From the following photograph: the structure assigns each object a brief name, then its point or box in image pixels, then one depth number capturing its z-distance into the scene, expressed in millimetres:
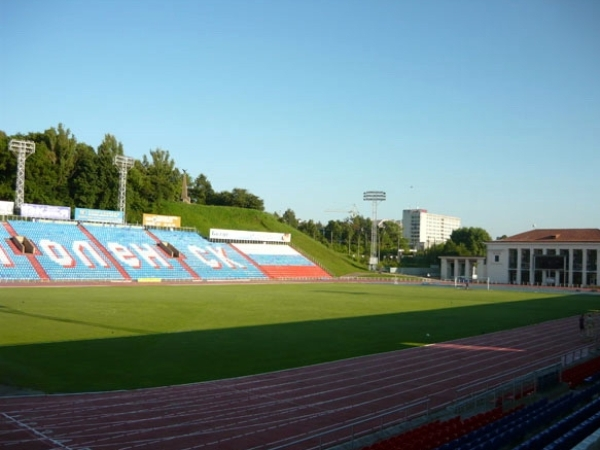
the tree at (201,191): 117688
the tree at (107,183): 78812
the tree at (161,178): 85750
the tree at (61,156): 77062
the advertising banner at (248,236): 79388
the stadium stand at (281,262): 78062
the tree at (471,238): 134038
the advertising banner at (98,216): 66375
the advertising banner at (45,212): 61297
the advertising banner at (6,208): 59469
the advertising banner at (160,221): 73000
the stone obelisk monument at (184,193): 108712
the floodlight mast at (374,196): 111625
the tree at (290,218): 147750
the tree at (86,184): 76938
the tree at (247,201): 111312
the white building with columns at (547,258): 80938
